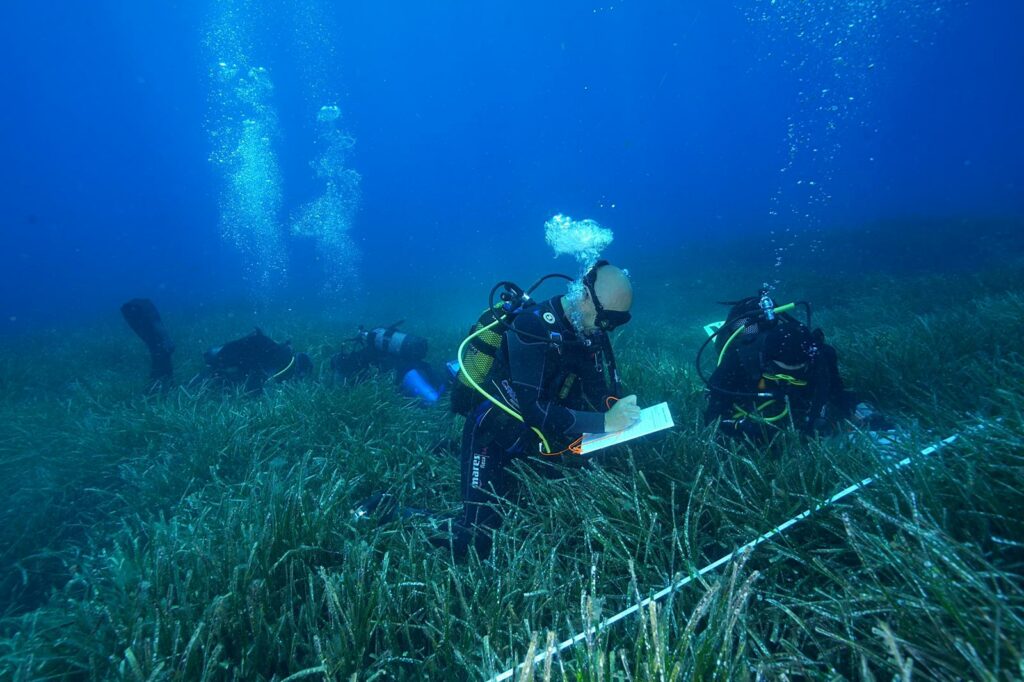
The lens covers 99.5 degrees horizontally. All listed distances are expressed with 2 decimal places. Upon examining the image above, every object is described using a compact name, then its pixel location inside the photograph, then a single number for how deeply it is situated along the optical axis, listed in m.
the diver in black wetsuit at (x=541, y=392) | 3.23
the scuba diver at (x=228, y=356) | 7.47
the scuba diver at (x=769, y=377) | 3.54
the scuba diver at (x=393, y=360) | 7.01
